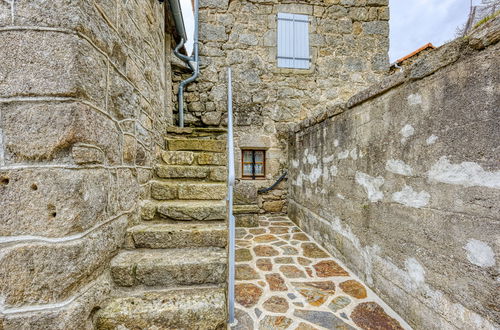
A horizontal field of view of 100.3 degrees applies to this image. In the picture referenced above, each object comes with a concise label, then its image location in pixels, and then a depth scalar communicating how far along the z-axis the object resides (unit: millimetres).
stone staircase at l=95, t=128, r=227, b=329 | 1254
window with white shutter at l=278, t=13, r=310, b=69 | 4562
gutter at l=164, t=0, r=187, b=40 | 3174
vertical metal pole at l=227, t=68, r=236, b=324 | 1529
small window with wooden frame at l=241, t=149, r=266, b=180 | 4684
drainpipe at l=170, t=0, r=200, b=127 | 4219
